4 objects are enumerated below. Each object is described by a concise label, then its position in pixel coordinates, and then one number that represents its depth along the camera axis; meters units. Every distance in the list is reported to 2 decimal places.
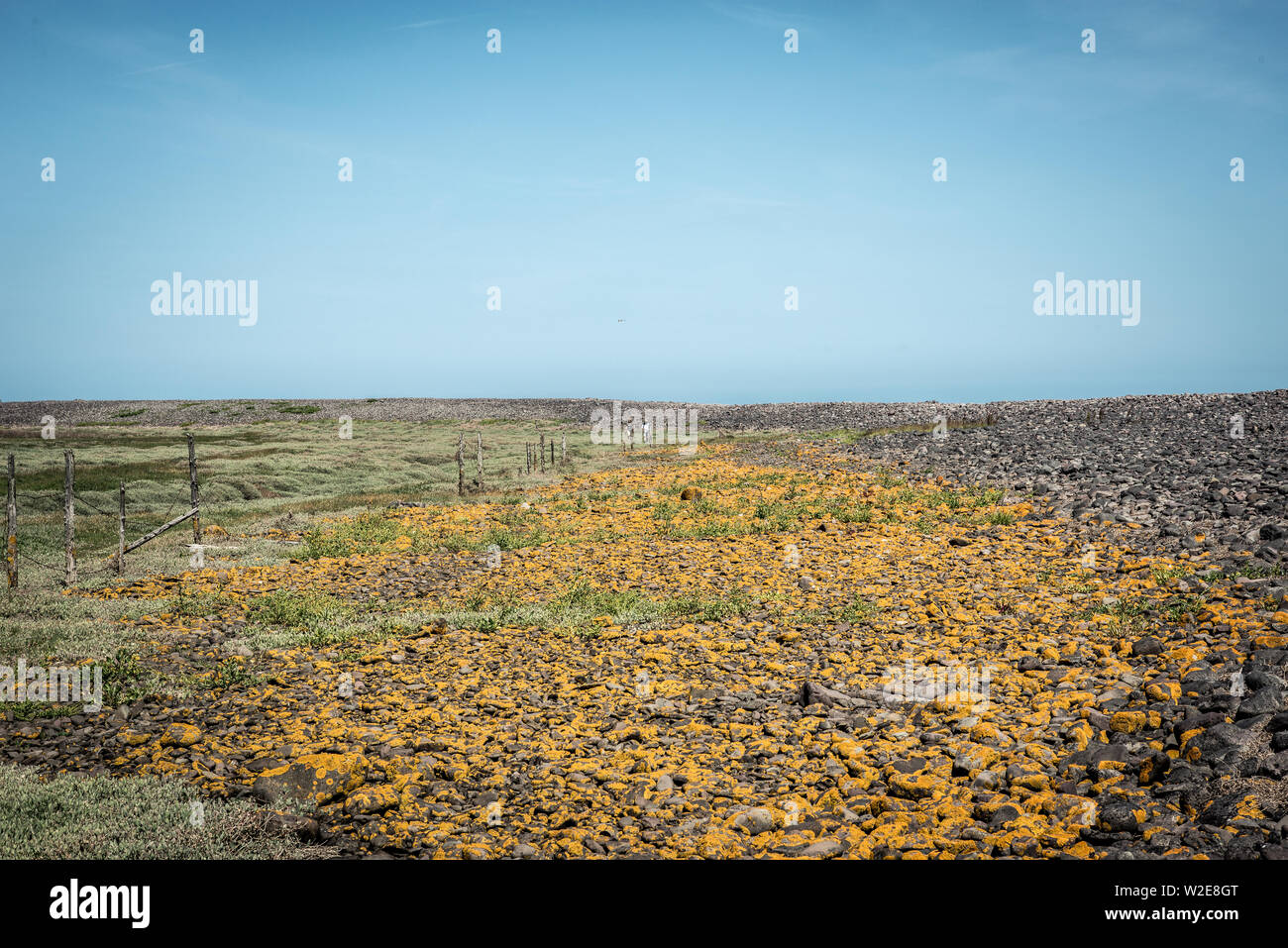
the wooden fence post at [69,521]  16.81
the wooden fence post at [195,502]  20.54
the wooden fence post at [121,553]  17.48
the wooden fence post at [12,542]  16.25
